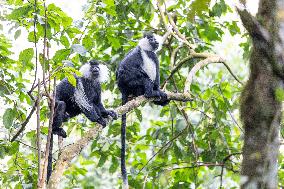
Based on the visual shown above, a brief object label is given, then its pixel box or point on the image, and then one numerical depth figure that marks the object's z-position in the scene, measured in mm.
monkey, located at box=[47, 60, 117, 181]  8180
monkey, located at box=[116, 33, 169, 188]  9203
